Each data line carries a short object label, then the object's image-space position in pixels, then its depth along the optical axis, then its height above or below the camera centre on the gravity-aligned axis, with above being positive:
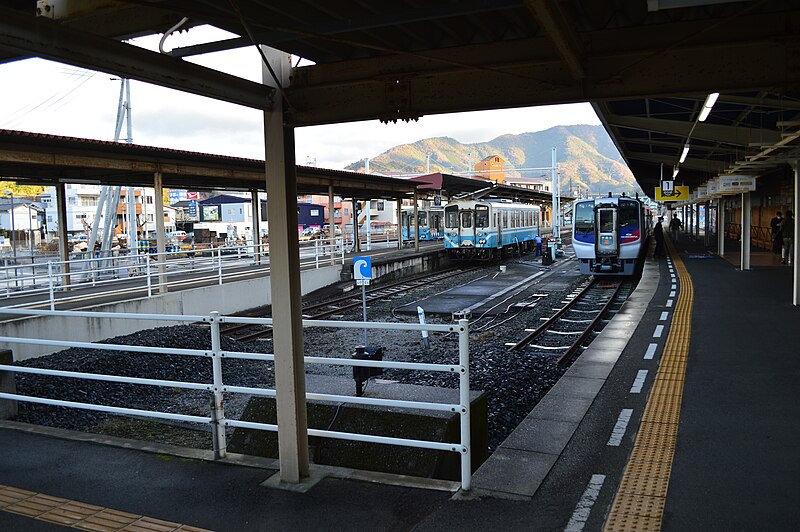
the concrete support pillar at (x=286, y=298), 4.38 -0.51
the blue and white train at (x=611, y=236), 20.84 -0.71
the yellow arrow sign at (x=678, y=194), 28.73 +0.82
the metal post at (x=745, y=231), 18.78 -0.65
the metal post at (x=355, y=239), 30.58 -0.80
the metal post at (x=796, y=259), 12.45 -1.02
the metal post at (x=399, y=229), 32.46 -0.41
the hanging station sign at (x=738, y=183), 16.21 +0.70
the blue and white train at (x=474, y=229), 30.14 -0.51
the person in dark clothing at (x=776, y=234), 23.31 -0.96
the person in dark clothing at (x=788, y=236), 18.59 -0.85
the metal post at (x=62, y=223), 16.26 +0.23
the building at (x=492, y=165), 93.44 +8.26
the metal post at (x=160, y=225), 15.99 +0.10
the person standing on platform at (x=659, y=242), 32.03 -1.77
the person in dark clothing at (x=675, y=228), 45.33 -1.20
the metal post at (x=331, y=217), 24.87 +0.25
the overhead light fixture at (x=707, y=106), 10.18 +1.77
